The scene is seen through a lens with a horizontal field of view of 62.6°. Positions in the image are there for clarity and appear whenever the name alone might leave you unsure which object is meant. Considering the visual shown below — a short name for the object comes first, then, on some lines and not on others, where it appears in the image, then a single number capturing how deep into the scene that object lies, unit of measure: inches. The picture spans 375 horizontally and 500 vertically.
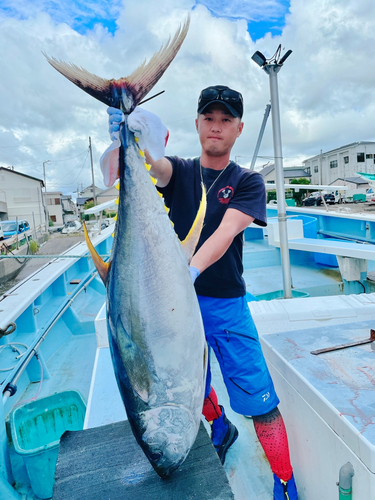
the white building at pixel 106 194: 1437.0
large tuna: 37.7
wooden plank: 45.9
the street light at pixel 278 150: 131.3
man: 56.1
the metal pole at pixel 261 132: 185.0
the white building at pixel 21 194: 1487.5
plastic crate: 67.7
